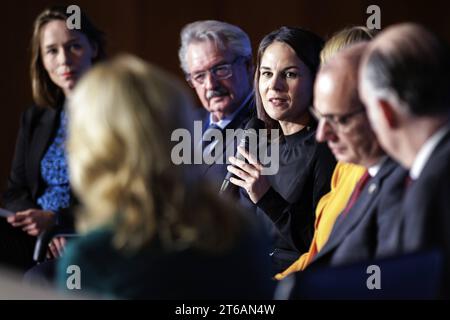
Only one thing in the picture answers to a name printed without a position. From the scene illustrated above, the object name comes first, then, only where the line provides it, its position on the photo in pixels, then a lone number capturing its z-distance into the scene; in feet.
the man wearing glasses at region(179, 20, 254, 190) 22.79
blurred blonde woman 17.09
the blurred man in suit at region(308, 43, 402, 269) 20.27
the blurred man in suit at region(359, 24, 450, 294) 19.09
